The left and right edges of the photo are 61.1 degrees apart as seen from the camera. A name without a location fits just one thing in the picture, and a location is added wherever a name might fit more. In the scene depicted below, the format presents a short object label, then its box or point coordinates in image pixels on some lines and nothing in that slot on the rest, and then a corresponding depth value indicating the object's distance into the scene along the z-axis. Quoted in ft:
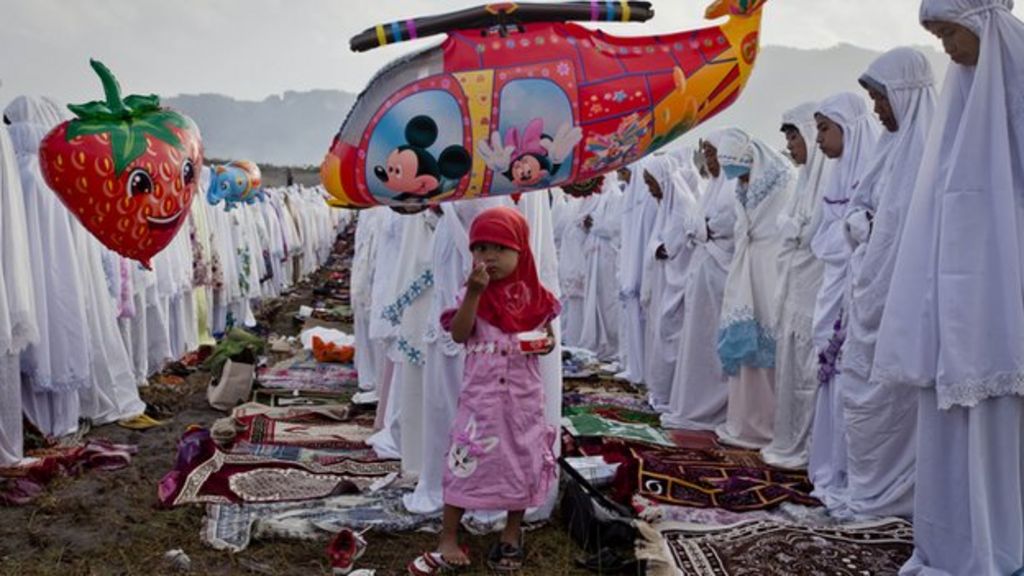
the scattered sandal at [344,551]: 11.41
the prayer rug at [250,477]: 14.64
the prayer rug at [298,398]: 23.18
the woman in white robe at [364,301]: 24.32
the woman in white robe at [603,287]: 32.22
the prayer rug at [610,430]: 19.07
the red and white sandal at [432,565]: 11.32
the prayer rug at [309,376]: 25.36
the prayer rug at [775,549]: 11.39
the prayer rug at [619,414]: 21.59
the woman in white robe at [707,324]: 20.94
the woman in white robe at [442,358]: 13.38
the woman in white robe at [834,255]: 14.96
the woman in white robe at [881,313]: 12.69
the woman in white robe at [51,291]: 18.02
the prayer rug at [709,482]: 14.21
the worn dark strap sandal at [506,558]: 11.44
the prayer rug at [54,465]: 14.55
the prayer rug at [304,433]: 18.78
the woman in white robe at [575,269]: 34.01
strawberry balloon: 11.99
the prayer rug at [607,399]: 23.45
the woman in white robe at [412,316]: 14.94
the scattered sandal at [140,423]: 20.20
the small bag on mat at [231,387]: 22.41
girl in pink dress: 11.19
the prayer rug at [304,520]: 12.67
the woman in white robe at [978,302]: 9.66
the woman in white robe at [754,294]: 18.94
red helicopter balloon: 9.12
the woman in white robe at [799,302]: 16.98
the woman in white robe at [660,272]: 23.35
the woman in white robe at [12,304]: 15.75
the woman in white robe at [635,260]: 26.53
